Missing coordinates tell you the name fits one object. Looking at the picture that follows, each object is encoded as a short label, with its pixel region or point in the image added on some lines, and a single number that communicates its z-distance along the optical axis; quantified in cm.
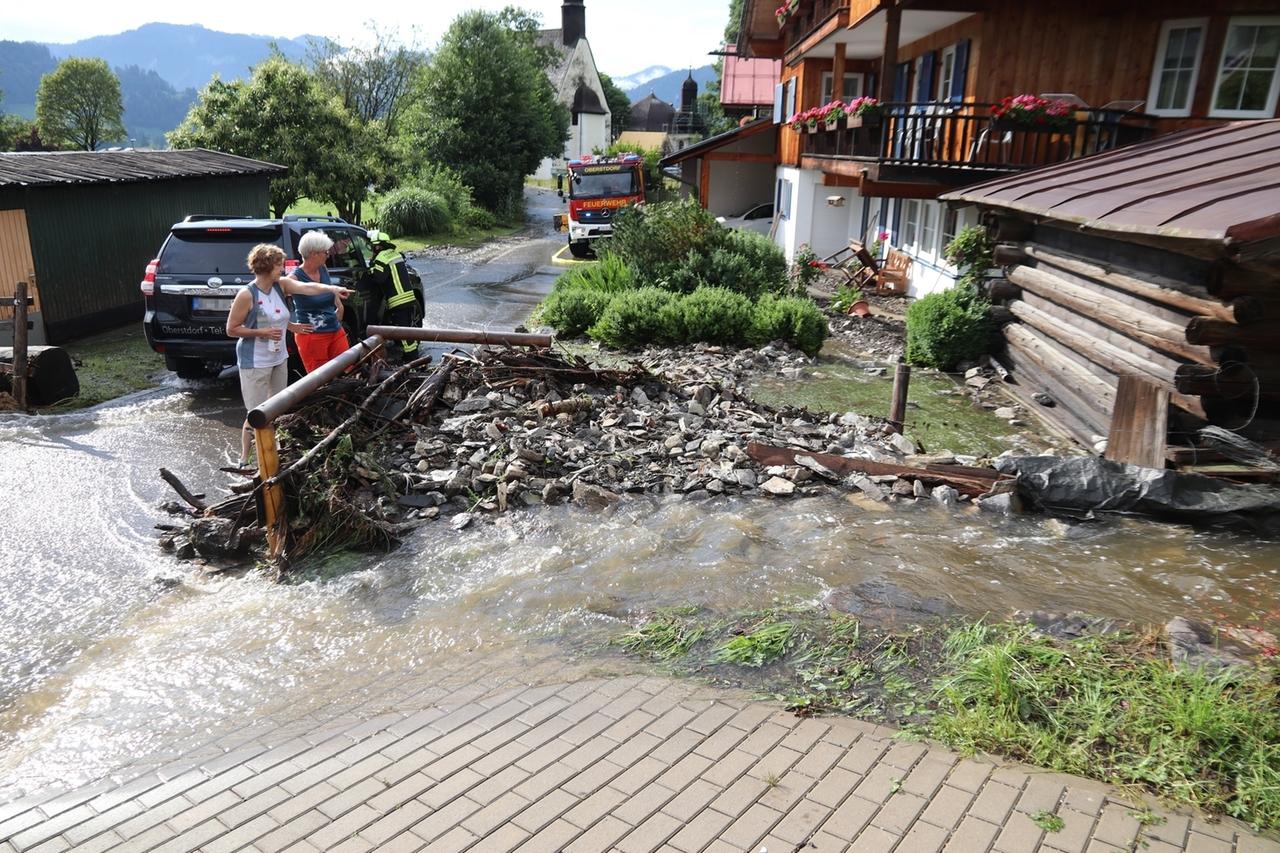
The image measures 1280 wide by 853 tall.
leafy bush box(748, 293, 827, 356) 1337
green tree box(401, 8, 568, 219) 3909
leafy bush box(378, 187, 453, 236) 3125
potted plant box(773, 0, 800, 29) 2255
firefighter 1095
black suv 988
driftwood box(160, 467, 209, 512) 623
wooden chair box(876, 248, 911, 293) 1872
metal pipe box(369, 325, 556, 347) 838
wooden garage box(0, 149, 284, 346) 1286
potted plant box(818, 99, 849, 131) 1582
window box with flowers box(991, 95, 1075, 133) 1270
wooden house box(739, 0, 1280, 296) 1330
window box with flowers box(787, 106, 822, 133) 1799
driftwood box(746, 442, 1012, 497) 732
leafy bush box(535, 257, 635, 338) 1451
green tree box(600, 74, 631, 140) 9738
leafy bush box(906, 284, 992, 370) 1262
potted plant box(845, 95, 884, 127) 1428
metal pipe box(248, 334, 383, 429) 577
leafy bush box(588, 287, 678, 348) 1348
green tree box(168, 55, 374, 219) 2483
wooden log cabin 699
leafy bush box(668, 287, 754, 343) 1340
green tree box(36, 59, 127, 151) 6250
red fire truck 2625
